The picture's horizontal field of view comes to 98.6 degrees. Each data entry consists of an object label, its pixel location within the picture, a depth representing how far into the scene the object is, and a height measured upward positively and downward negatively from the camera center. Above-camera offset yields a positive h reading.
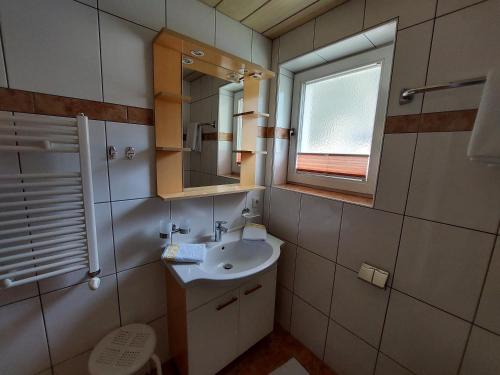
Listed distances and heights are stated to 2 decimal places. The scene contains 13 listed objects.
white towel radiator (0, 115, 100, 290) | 0.77 -0.27
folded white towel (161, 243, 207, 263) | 1.13 -0.56
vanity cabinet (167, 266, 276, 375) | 1.12 -0.96
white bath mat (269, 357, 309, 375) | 1.36 -1.36
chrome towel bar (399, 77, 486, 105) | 0.75 +0.29
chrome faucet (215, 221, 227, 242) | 1.41 -0.50
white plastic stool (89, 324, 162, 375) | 0.98 -0.99
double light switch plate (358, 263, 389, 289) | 1.08 -0.59
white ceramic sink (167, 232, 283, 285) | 1.31 -0.66
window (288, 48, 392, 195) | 1.27 +0.24
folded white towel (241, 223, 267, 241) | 1.46 -0.54
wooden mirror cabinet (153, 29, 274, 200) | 1.09 +0.35
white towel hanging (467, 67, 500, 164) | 0.67 +0.12
